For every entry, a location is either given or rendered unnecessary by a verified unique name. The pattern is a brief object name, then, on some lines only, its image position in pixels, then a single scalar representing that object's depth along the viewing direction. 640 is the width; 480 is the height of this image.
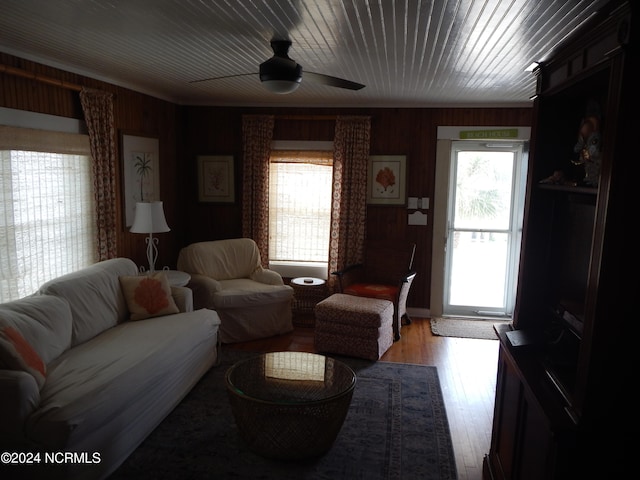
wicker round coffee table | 2.71
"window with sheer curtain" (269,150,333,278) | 5.70
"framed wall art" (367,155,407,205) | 5.57
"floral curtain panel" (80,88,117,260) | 4.10
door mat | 5.18
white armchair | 4.68
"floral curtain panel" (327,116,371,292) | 5.50
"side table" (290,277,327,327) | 5.67
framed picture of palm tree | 4.64
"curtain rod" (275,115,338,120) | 5.55
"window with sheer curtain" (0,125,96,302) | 3.36
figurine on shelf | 1.93
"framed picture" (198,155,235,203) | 5.85
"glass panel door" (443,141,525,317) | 5.55
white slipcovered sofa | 2.34
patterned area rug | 2.74
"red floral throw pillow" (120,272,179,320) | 3.83
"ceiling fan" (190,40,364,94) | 2.81
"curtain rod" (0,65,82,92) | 3.25
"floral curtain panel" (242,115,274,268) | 5.64
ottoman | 4.34
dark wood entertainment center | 1.56
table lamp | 4.21
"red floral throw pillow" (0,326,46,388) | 2.45
